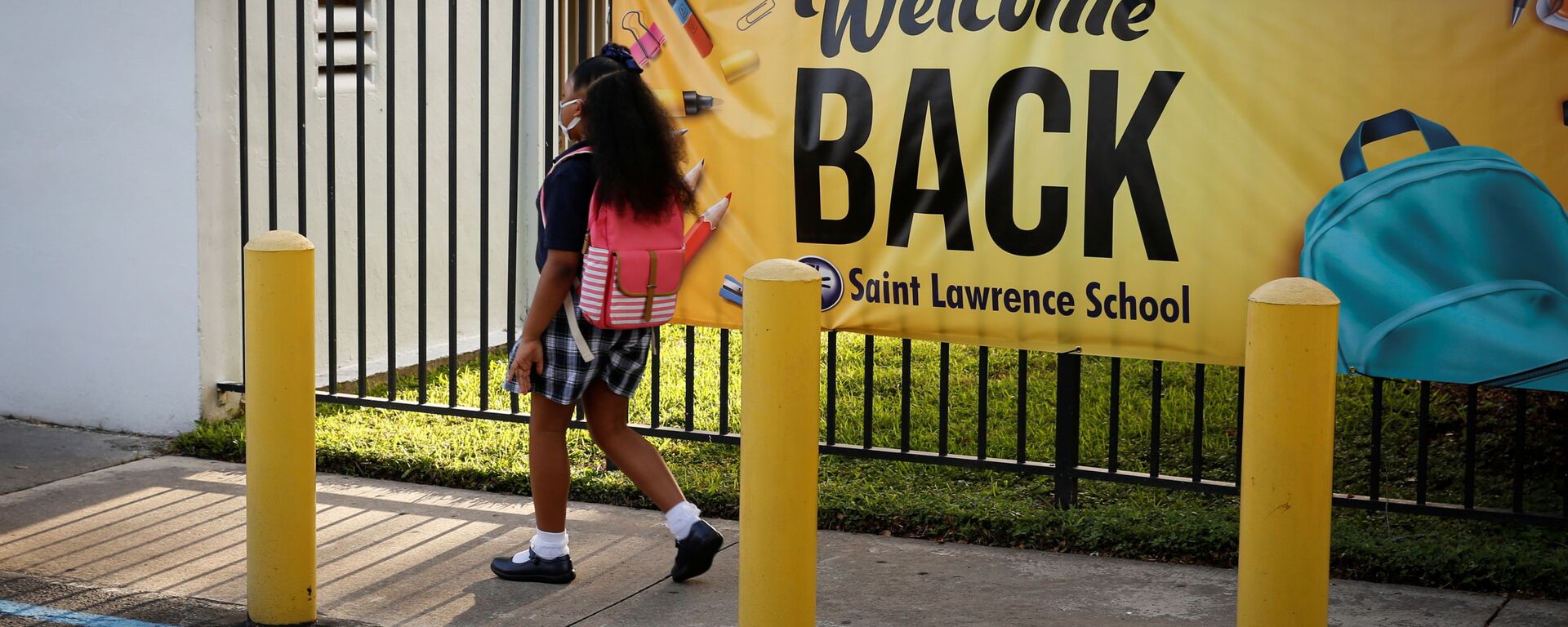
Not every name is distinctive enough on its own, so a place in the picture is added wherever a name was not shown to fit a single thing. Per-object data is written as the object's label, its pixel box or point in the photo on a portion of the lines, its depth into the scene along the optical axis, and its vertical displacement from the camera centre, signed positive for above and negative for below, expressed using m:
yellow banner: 4.52 +0.36
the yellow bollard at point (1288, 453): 2.97 -0.43
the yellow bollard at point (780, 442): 3.28 -0.46
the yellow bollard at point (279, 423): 3.88 -0.50
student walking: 4.28 -0.28
